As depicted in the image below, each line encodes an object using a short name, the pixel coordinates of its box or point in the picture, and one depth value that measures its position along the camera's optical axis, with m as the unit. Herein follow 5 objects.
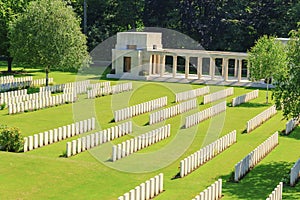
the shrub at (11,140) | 27.48
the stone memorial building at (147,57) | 61.69
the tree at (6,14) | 59.22
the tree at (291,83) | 25.56
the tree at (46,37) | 50.47
